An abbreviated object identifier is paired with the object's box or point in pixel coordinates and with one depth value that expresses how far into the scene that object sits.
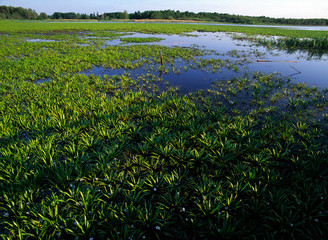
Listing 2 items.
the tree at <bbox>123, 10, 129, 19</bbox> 149.00
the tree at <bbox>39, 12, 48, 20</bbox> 139.73
